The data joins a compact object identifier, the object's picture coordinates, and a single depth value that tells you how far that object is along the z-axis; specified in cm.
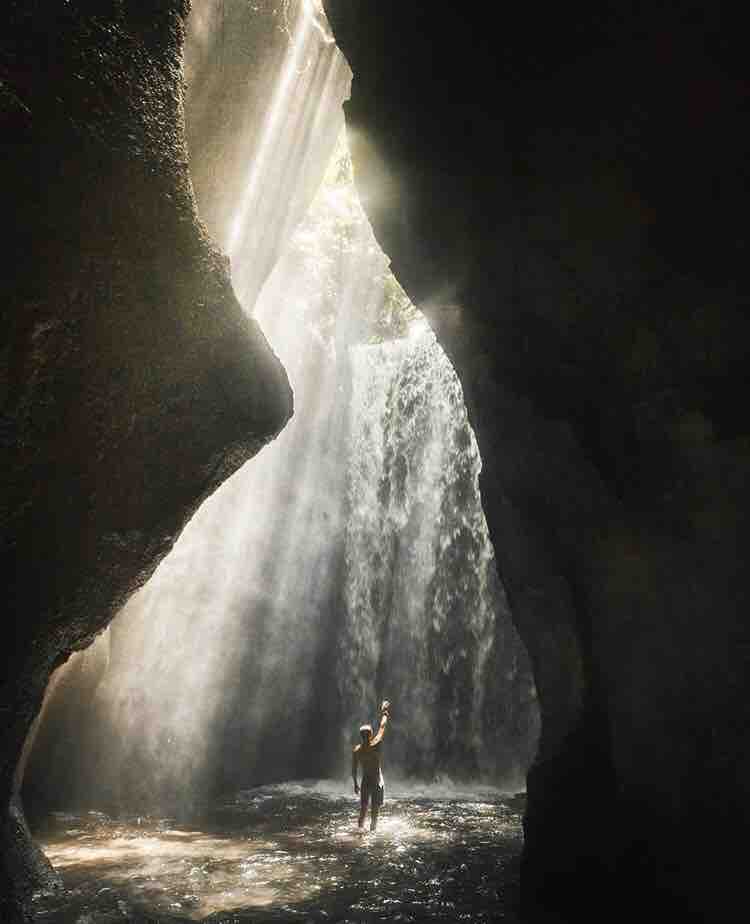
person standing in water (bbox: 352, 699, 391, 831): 895
